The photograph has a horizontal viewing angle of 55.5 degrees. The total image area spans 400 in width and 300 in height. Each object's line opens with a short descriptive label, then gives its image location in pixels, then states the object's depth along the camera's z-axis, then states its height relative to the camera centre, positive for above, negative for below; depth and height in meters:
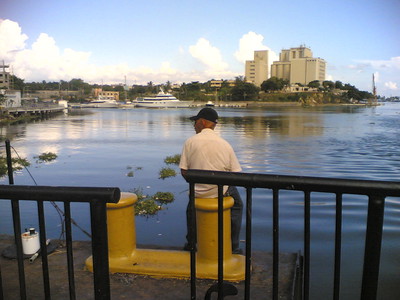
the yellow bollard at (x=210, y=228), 4.31 -1.48
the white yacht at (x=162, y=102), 144.12 -0.69
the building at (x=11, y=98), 71.50 +0.87
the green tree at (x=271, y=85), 187.94 +6.72
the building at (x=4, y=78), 95.07 +6.33
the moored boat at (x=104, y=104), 157.34 -1.20
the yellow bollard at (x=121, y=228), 4.69 -1.58
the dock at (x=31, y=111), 63.64 -1.59
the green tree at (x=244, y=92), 175.45 +3.28
